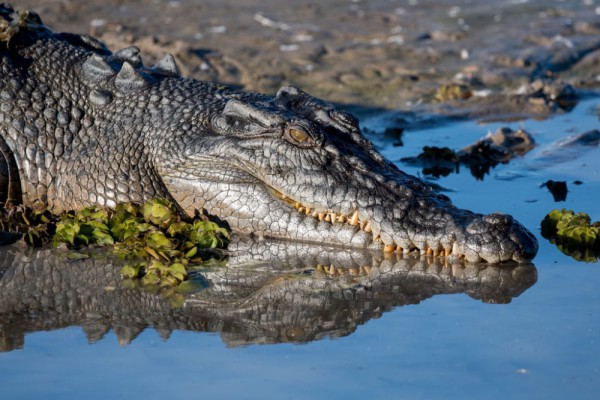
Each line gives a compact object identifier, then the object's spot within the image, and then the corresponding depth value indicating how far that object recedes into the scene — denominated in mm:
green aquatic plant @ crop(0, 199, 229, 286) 12922
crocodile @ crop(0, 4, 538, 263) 12875
